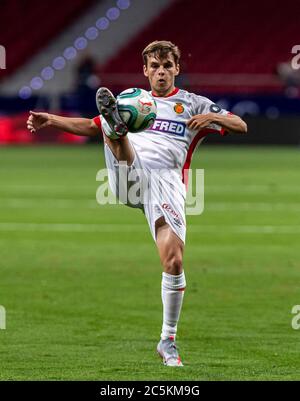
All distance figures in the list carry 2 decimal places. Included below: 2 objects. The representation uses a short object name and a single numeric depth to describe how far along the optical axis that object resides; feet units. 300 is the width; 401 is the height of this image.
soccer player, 58.49
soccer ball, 56.80
